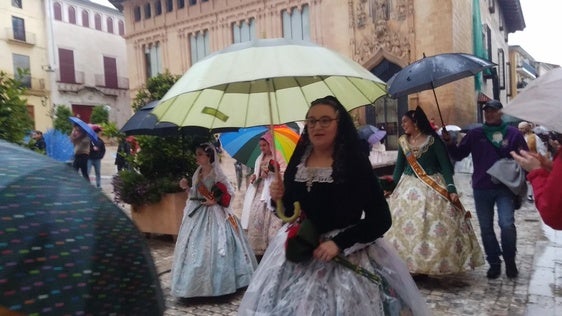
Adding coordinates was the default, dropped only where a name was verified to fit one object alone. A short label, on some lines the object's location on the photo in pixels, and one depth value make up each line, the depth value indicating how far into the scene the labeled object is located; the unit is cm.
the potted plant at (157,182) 700
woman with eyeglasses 244
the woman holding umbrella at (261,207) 577
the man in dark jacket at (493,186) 477
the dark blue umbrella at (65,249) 84
